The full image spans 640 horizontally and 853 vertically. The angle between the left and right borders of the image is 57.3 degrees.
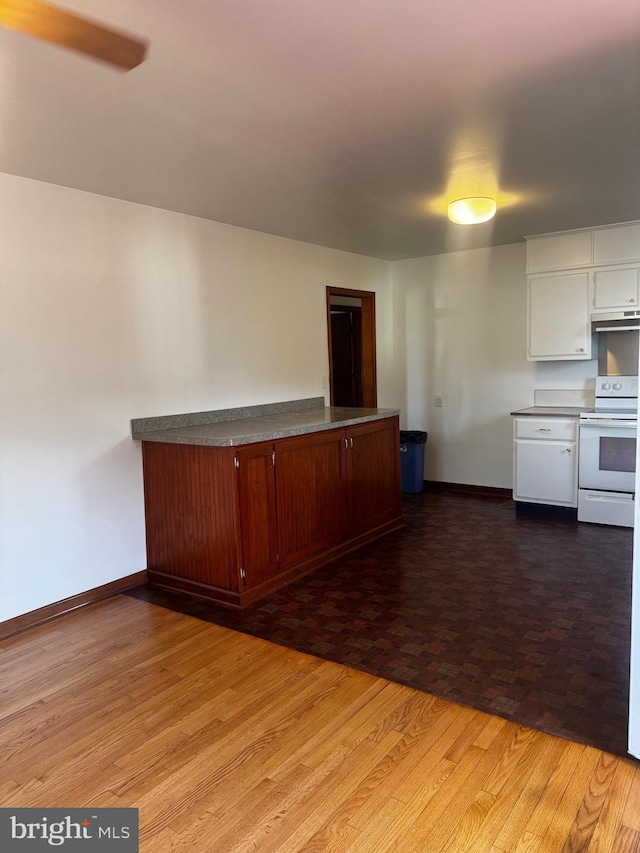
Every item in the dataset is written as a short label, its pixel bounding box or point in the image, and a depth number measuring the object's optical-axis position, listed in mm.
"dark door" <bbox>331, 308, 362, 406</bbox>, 6641
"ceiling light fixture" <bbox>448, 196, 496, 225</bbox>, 3557
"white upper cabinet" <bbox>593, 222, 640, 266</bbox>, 4531
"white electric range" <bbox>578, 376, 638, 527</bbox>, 4410
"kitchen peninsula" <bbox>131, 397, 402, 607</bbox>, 3264
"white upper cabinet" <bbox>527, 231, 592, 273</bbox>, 4730
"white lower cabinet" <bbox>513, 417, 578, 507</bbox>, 4691
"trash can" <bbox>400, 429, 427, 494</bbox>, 5805
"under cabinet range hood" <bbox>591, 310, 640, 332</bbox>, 4582
